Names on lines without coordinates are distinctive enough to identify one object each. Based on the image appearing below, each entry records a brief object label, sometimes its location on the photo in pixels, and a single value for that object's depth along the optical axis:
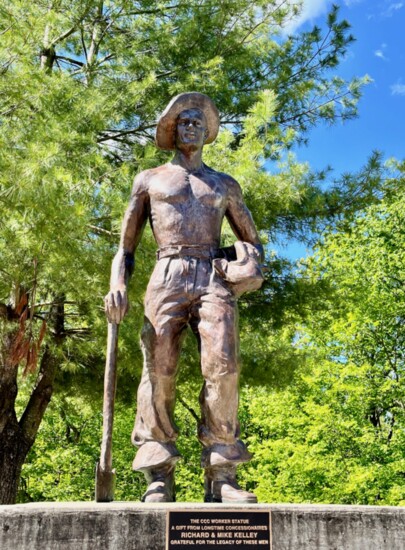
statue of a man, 3.58
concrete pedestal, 3.00
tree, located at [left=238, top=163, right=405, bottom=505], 15.52
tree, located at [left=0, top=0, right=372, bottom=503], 6.34
